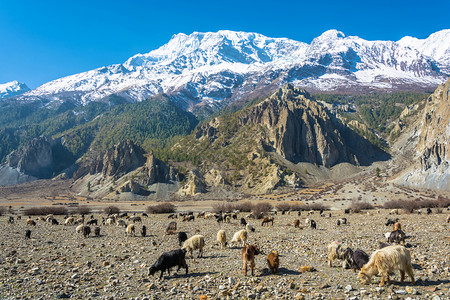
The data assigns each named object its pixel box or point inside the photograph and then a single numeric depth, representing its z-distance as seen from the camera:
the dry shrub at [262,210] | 43.73
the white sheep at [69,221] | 39.79
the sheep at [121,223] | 36.89
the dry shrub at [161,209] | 63.00
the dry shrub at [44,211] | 61.12
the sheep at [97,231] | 27.61
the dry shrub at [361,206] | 58.05
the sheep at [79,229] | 30.46
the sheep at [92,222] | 37.84
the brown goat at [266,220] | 33.47
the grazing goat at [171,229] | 28.14
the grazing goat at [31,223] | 38.26
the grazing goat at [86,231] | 27.00
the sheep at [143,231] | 26.83
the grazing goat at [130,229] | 27.53
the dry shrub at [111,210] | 61.91
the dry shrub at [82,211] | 61.82
